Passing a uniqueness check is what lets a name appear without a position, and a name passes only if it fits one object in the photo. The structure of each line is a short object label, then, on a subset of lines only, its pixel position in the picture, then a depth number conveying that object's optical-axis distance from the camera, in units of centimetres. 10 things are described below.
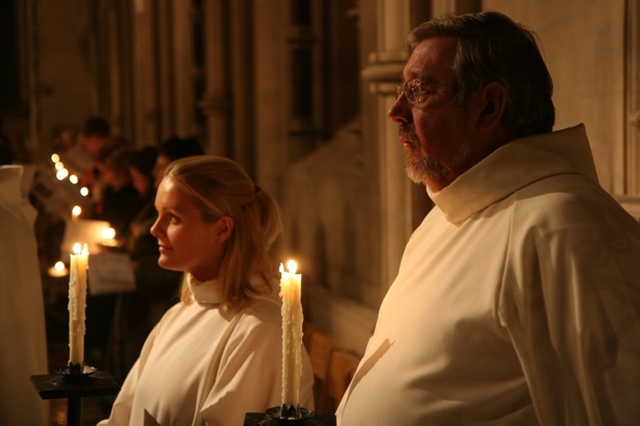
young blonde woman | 330
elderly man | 222
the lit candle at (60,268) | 495
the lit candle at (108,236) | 660
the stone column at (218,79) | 1024
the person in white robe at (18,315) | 467
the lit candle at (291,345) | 251
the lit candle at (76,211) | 687
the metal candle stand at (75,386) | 292
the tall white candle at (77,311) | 302
